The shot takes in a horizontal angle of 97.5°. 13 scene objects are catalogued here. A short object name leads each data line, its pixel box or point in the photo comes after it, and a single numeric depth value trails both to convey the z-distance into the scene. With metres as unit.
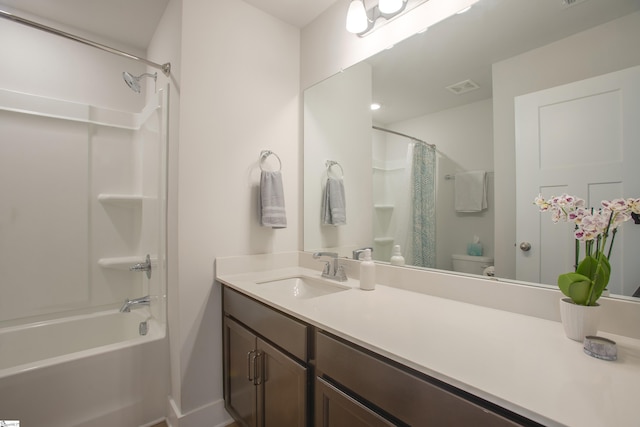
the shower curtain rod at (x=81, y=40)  1.26
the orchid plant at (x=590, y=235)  0.76
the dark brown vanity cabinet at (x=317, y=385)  0.65
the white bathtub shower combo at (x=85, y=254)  1.49
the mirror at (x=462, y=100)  0.95
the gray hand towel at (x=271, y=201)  1.74
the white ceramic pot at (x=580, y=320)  0.79
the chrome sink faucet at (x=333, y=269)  1.57
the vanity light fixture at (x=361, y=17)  1.51
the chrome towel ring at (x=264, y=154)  1.84
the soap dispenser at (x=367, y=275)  1.37
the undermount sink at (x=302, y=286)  1.57
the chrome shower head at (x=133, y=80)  1.71
